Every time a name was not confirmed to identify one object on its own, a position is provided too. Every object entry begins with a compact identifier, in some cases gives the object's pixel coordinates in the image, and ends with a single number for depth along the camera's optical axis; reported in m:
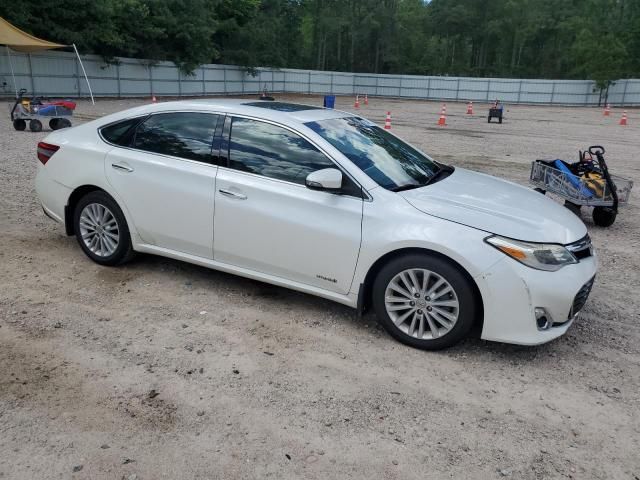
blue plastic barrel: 24.41
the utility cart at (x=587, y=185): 7.48
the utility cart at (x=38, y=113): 15.02
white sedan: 3.76
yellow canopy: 21.62
